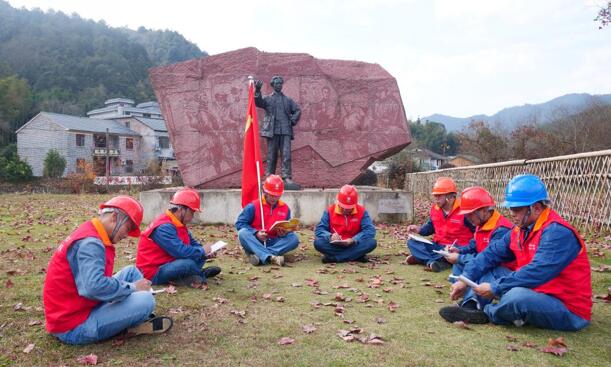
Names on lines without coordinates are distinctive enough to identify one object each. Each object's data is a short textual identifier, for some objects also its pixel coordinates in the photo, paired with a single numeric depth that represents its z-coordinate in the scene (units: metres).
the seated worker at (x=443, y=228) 6.59
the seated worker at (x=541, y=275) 3.85
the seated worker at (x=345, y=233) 7.04
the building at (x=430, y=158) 37.58
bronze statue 10.53
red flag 8.95
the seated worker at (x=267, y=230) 6.95
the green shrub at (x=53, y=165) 35.69
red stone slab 11.54
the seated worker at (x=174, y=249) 5.28
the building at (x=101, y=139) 41.25
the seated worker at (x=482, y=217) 5.14
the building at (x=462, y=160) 42.92
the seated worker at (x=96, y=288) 3.46
